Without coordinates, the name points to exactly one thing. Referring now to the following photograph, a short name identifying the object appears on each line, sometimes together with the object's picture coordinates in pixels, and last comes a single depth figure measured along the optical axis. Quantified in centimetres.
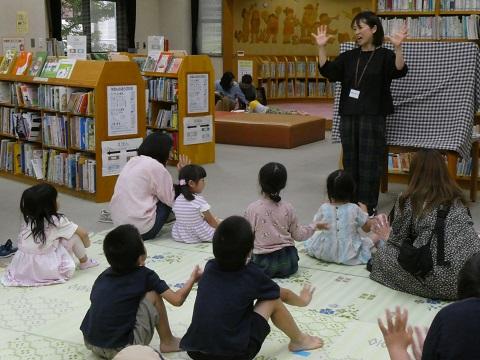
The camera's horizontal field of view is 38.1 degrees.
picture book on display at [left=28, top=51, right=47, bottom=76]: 704
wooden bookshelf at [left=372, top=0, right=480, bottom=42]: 721
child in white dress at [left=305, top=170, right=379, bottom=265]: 434
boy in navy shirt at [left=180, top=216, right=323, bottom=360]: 278
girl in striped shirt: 492
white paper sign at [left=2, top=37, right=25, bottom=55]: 1007
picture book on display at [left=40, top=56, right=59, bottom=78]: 682
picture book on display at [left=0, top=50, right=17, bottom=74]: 750
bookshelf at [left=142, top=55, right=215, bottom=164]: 806
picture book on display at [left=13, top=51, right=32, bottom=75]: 725
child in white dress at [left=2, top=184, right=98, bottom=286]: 401
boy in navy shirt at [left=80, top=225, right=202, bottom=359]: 292
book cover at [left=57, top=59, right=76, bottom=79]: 662
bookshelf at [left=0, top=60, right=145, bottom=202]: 629
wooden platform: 956
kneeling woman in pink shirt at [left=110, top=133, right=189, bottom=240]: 501
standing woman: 551
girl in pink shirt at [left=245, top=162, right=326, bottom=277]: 411
